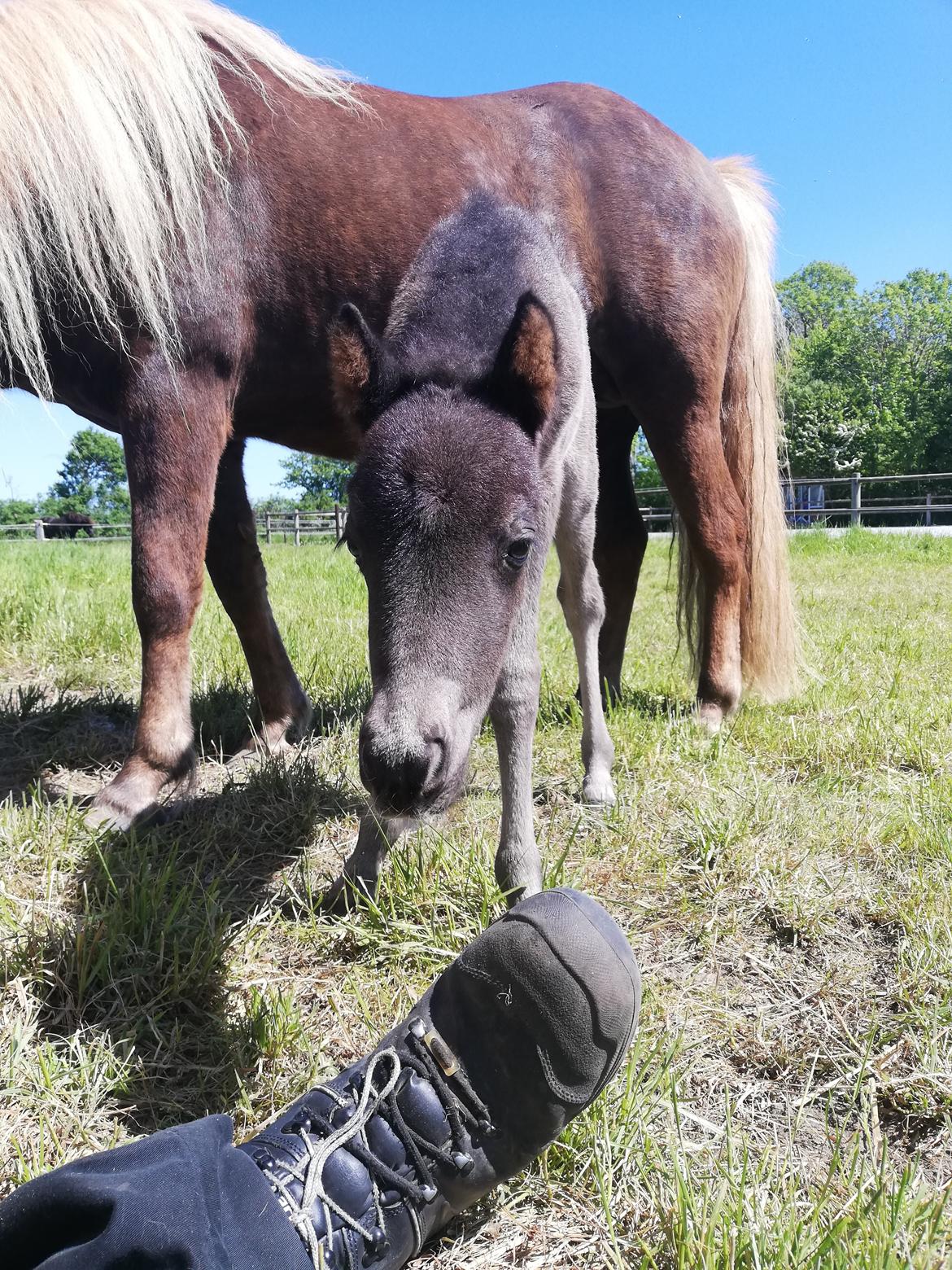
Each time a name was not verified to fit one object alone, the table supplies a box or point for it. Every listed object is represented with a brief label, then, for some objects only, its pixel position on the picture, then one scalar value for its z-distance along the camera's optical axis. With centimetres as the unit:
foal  150
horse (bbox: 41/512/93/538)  2570
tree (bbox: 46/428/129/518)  7469
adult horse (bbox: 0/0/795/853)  219
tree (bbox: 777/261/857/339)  5050
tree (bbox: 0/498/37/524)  6838
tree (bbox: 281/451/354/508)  5366
